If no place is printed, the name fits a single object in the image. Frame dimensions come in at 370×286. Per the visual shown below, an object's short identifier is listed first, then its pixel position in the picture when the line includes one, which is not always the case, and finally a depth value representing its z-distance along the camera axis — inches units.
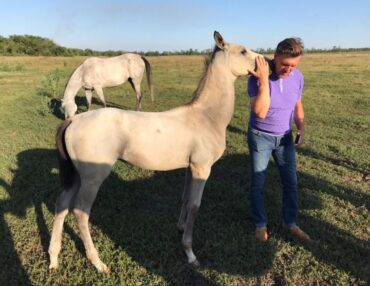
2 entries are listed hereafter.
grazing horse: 437.1
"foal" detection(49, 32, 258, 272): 130.8
